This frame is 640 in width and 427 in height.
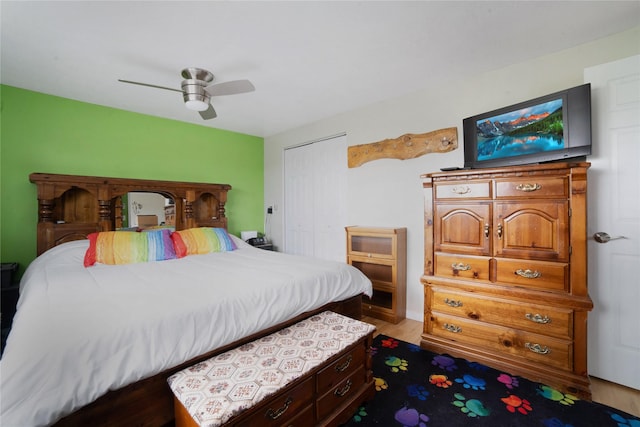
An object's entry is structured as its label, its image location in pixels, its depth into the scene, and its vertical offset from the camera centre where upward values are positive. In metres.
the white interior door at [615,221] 1.79 -0.08
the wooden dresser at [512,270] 1.70 -0.43
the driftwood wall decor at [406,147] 2.65 +0.71
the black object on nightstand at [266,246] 4.26 -0.54
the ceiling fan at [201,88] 2.14 +1.00
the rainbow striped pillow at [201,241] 2.89 -0.32
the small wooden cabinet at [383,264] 2.81 -0.58
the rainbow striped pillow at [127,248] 2.40 -0.32
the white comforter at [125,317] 0.96 -0.50
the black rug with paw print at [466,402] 1.48 -1.16
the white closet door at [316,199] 3.63 +0.20
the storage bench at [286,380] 1.06 -0.73
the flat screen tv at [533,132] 1.82 +0.60
